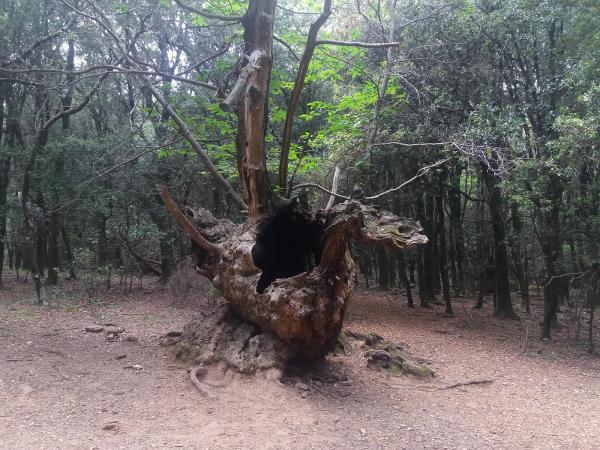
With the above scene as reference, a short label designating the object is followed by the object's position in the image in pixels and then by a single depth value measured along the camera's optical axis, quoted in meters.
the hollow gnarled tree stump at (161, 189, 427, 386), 6.14
